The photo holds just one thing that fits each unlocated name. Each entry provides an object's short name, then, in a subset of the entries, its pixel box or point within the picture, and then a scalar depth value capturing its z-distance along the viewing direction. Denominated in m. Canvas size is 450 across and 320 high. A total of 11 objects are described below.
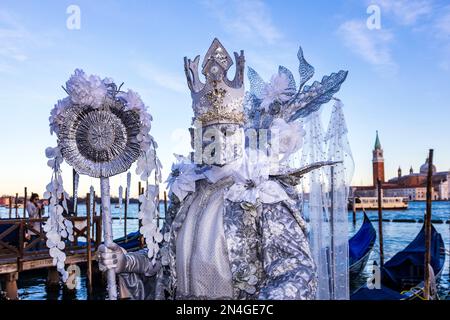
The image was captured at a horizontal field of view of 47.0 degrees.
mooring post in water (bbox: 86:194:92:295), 9.53
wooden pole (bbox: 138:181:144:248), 12.79
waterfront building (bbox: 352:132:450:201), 53.51
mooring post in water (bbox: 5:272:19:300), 8.41
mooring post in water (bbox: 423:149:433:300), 8.48
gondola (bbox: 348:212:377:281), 11.42
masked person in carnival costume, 1.93
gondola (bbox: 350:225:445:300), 10.41
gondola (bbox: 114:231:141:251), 12.87
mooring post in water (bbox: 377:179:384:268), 13.91
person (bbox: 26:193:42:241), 9.84
